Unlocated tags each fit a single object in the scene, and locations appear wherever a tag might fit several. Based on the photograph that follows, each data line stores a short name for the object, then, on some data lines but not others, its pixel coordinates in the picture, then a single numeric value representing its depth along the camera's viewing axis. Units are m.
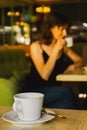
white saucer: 0.81
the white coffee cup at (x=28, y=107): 0.81
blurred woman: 2.22
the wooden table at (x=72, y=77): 2.06
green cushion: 1.15
